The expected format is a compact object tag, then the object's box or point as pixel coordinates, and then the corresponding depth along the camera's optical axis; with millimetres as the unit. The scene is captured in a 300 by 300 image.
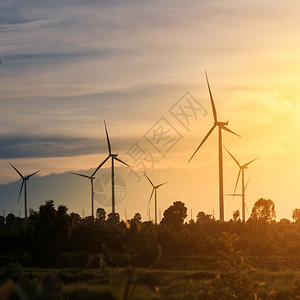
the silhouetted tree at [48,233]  69562
